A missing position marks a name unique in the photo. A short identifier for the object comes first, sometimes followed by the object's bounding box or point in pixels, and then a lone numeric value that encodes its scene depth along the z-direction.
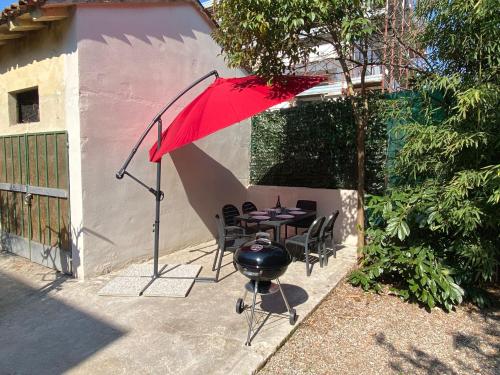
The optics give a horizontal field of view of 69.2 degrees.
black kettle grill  3.52
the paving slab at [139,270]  5.59
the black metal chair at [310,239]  5.53
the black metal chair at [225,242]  5.26
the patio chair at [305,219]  7.35
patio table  5.86
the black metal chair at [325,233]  5.86
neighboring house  8.77
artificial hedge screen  6.93
